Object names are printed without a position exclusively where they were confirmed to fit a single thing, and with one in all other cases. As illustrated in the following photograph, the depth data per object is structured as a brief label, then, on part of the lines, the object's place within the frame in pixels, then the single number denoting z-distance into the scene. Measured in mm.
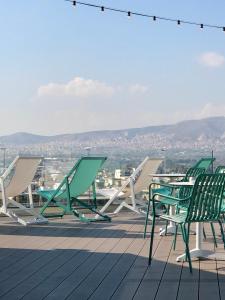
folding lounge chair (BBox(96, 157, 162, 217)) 7520
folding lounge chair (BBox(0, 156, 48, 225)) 6773
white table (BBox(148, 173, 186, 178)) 5996
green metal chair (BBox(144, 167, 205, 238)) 4922
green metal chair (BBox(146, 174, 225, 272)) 3939
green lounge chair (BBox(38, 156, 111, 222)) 6814
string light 8219
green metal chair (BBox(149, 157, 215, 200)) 6777
